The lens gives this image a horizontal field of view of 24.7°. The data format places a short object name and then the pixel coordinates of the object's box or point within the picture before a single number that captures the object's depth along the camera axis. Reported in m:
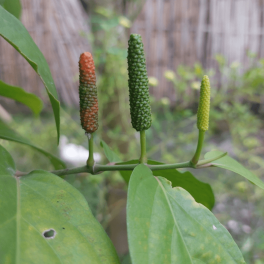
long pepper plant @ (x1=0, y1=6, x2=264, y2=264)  0.27
